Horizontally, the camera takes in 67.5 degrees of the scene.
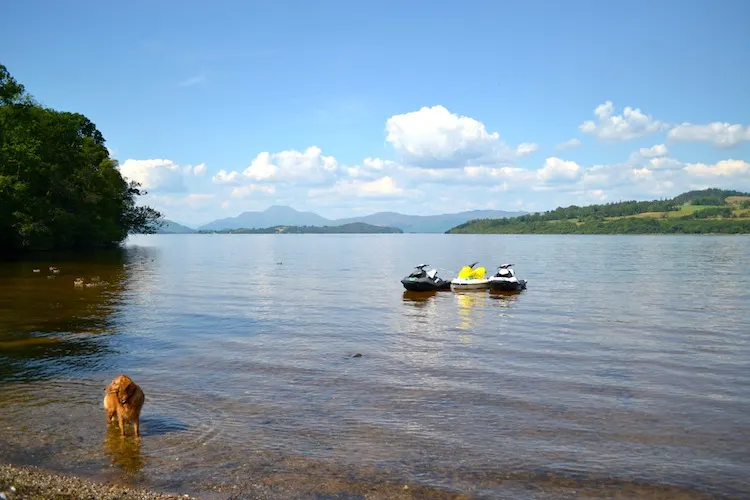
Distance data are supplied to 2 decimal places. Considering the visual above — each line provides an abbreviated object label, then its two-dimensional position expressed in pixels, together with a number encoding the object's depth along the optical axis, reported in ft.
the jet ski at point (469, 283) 131.85
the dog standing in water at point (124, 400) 32.42
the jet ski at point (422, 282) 127.65
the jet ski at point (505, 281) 127.95
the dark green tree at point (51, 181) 176.04
